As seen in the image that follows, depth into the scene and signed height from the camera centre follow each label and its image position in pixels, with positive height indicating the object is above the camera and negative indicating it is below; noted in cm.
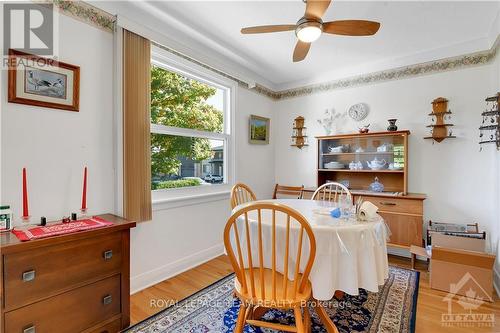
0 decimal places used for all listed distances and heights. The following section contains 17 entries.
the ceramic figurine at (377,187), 330 -28
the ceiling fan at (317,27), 166 +102
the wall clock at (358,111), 357 +80
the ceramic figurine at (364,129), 339 +51
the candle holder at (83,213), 188 -37
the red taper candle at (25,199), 159 -22
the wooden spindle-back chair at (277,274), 131 -64
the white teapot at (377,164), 334 +2
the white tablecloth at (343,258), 143 -55
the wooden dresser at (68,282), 131 -71
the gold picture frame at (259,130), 387 +59
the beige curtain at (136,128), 218 +35
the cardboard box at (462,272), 219 -99
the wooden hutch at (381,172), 293 -9
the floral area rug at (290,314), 178 -117
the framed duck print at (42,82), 164 +60
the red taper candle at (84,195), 184 -22
